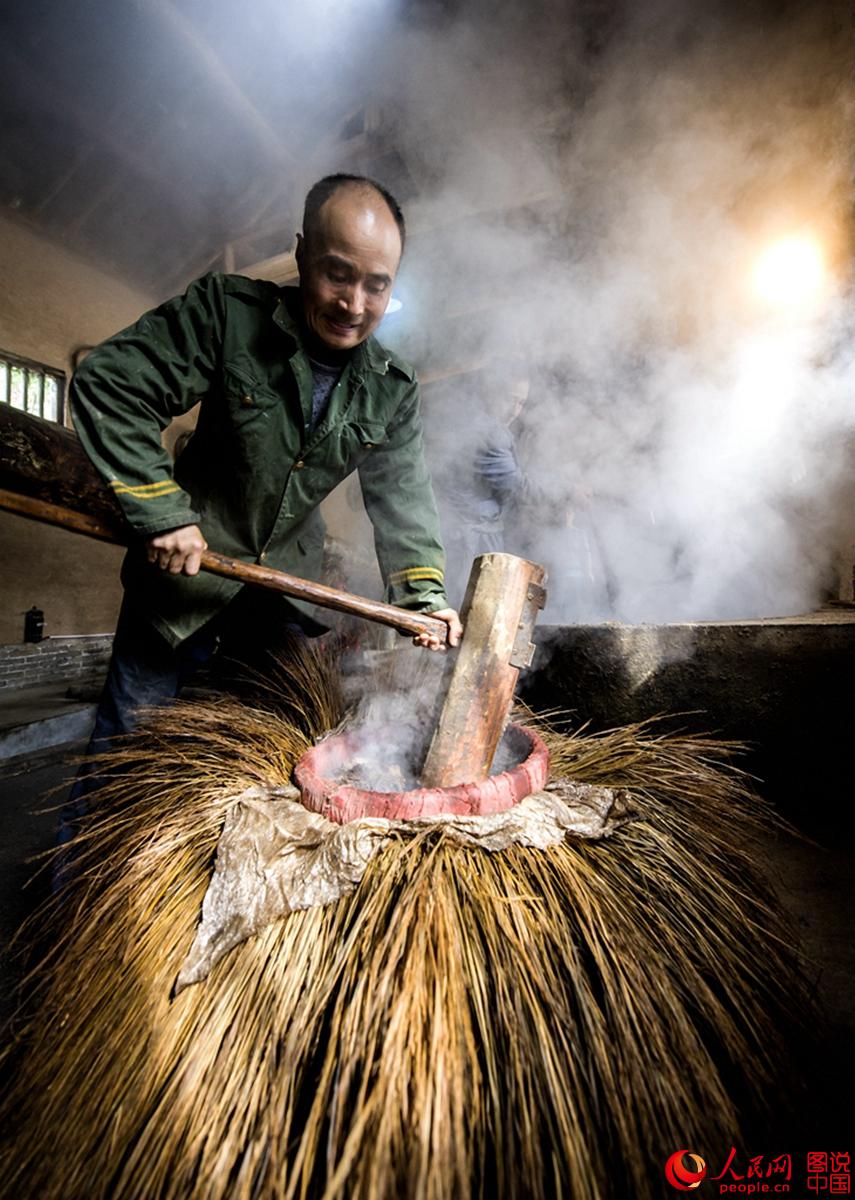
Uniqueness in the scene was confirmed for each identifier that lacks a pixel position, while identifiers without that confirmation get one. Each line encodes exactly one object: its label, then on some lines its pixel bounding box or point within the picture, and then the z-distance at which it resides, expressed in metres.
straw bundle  0.74
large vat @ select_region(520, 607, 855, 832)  1.91
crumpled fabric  0.96
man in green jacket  1.51
